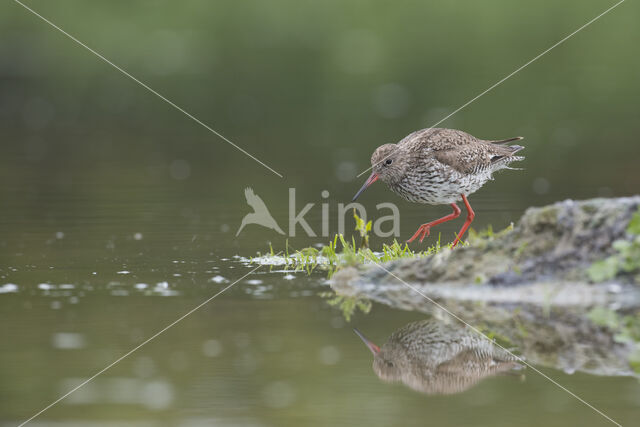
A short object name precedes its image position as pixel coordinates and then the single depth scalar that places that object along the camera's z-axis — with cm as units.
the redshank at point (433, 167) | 1199
